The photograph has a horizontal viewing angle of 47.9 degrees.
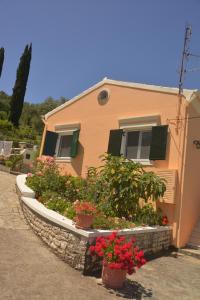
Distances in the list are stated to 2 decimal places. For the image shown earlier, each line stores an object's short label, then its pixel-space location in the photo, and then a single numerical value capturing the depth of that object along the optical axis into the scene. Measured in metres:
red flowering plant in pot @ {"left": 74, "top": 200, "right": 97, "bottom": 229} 4.87
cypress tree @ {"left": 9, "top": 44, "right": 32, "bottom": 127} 27.86
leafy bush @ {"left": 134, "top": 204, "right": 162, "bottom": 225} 6.85
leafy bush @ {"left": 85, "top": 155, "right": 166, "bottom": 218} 6.89
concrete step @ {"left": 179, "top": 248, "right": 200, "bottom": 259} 6.73
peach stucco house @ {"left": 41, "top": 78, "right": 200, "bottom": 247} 7.40
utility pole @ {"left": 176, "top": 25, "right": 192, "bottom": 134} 7.98
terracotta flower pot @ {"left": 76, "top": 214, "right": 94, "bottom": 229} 4.87
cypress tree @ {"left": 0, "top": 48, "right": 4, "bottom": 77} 30.32
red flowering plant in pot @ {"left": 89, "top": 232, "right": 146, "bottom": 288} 4.21
